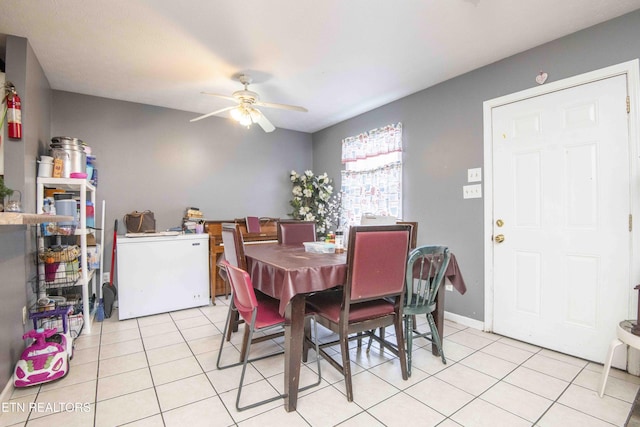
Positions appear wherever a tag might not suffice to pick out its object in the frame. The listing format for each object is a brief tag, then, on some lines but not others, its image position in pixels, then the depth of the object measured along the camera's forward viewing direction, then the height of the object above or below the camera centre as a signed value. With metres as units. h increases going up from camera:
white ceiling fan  2.93 +1.04
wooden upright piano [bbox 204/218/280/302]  3.97 -0.38
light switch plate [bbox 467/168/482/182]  3.02 +0.35
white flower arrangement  4.92 +0.16
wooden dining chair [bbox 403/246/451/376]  2.15 -0.55
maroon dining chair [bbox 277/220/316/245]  3.26 -0.22
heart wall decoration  2.56 +1.11
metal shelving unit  2.68 -0.12
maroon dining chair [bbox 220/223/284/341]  2.13 -0.31
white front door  2.26 -0.07
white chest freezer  3.30 -0.69
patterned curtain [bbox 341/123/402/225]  3.87 +0.51
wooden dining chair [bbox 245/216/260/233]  4.21 -0.17
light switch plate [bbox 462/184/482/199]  3.02 +0.18
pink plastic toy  1.99 -0.99
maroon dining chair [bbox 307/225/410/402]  1.83 -0.49
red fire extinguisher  2.26 +0.75
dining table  1.72 -0.44
